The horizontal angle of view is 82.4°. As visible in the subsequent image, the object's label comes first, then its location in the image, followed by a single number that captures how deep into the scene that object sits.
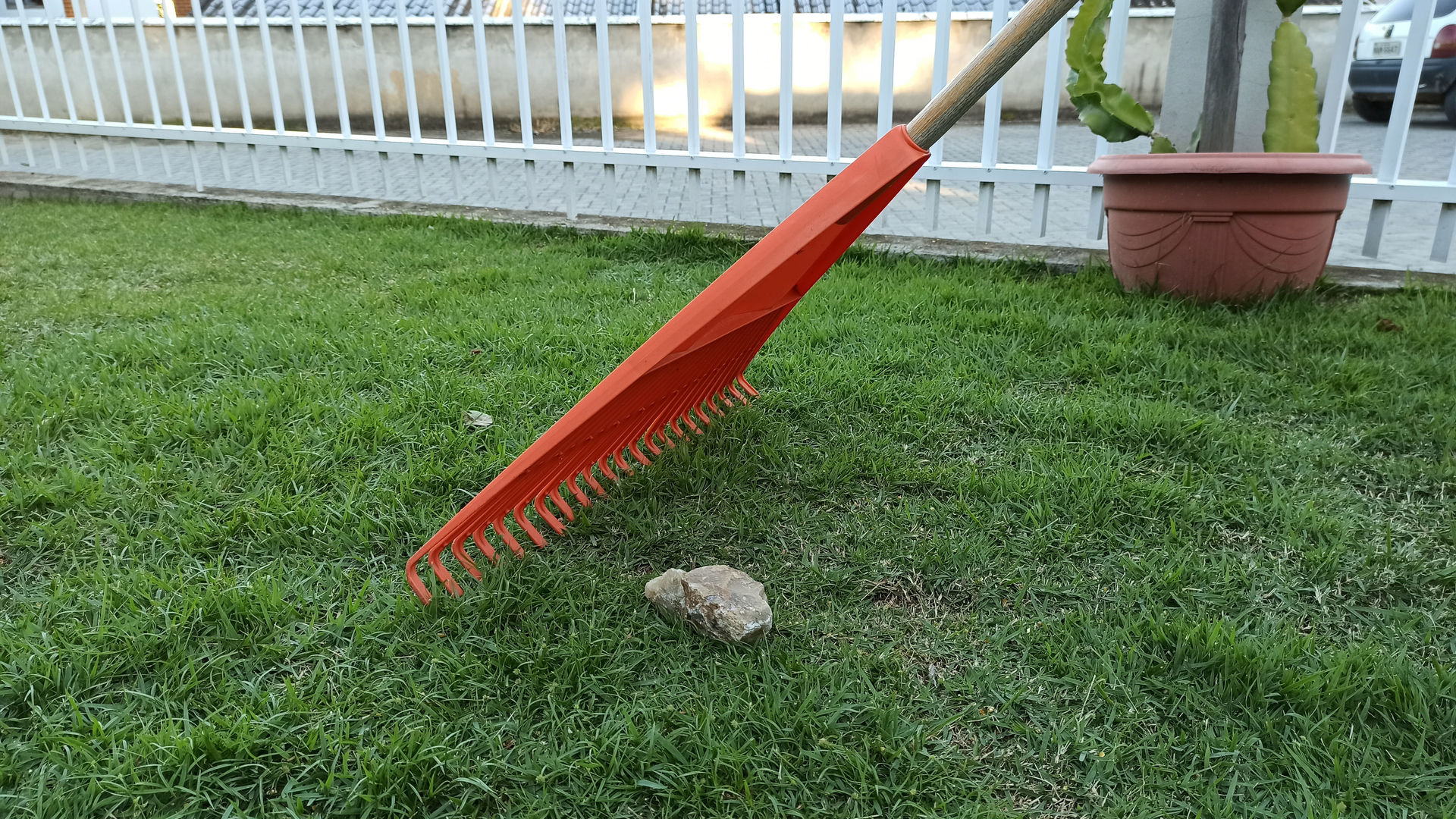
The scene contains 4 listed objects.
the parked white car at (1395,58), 9.11
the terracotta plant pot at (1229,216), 2.86
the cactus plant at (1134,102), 3.03
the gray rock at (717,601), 1.39
